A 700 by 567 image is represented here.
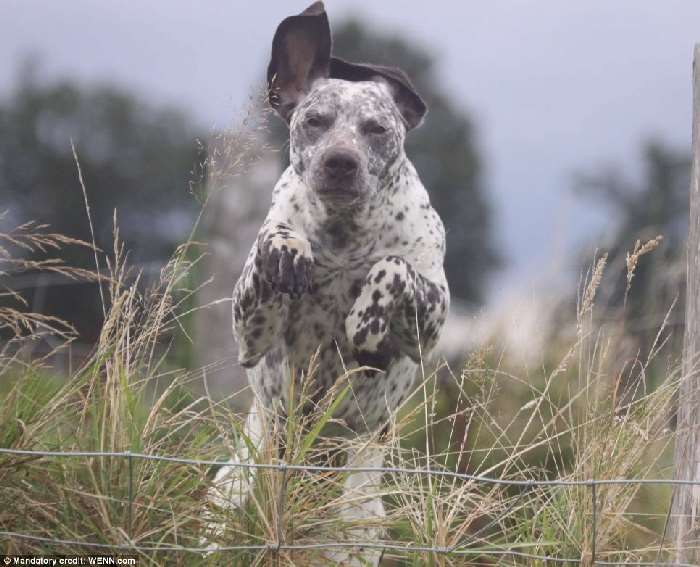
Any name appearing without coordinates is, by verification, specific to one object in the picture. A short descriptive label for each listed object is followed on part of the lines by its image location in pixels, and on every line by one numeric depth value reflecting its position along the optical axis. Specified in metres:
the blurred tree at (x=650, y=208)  19.00
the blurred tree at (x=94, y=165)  40.72
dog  7.97
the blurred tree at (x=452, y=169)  55.81
